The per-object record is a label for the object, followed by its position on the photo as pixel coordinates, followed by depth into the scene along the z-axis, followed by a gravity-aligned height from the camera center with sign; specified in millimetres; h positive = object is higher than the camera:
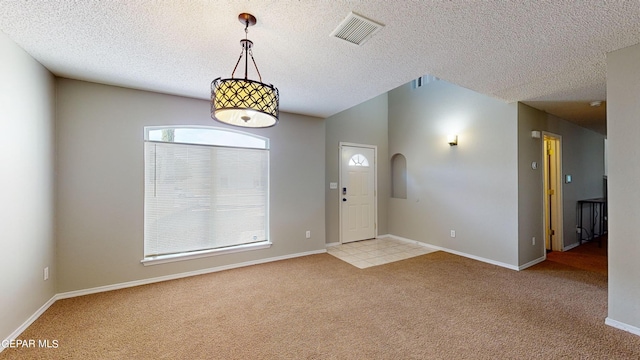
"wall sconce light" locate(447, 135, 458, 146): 4480 +736
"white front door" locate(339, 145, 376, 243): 5270 -241
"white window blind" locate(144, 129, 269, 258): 3318 -186
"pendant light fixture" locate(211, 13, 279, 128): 1609 +557
